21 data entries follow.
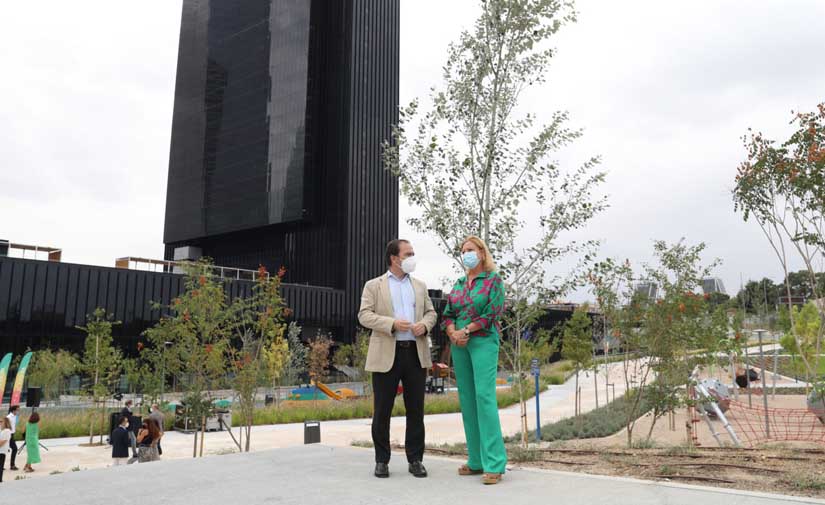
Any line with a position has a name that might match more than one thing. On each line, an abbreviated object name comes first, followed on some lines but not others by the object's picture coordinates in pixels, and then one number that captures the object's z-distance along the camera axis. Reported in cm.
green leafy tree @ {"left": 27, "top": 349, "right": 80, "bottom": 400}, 2847
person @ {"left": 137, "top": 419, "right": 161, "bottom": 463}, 1144
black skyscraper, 5194
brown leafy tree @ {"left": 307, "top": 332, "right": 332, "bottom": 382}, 3419
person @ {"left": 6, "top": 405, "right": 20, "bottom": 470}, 1268
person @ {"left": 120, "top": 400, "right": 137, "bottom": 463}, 1244
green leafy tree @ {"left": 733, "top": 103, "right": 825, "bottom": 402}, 1378
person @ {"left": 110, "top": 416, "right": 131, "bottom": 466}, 1170
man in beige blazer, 457
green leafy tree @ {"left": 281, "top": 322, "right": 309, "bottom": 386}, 3155
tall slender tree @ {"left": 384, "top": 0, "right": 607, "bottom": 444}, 808
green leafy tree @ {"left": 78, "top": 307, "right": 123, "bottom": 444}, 1731
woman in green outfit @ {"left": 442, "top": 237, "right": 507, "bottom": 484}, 432
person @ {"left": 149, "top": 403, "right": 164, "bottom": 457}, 1380
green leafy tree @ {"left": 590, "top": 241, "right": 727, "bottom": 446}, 1073
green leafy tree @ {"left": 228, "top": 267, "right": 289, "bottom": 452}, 1242
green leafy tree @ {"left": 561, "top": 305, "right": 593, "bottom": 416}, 2277
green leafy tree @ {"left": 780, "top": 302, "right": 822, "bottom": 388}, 2361
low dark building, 3338
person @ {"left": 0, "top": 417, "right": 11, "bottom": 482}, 1153
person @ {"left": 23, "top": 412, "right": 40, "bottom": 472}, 1290
